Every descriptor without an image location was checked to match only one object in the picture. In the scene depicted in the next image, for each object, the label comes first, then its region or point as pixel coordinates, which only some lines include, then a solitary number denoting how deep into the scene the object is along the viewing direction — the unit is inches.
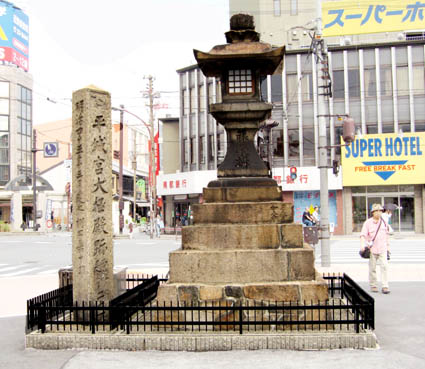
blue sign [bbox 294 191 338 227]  1403.4
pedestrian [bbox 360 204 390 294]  431.8
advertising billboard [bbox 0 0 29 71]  2383.1
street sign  1695.0
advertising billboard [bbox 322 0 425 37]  1322.6
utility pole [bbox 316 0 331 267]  619.8
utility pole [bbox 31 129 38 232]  1732.8
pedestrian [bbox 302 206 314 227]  754.2
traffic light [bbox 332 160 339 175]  666.4
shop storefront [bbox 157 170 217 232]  1482.5
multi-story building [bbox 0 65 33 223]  2455.7
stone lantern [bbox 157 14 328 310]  292.0
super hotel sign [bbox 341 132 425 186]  1301.7
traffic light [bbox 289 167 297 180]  1290.6
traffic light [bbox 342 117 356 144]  615.5
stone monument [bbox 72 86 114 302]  298.7
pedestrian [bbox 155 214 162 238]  1469.0
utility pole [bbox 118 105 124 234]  1411.2
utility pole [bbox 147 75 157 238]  1472.7
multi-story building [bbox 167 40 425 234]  1338.6
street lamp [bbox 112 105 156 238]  1455.7
